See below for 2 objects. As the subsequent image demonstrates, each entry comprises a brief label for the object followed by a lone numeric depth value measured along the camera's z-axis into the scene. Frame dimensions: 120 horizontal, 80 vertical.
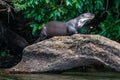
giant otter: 11.76
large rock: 10.36
